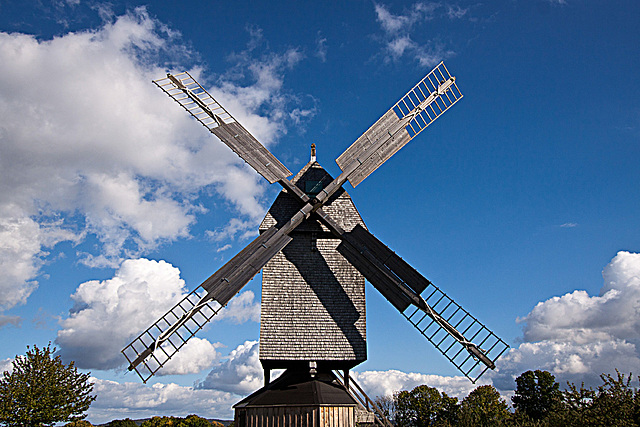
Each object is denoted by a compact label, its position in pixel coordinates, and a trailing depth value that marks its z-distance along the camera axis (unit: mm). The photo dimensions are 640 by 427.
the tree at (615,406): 11484
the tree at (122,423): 43812
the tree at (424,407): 38438
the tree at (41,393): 21078
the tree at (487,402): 35069
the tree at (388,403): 39481
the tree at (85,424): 32544
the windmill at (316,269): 14883
